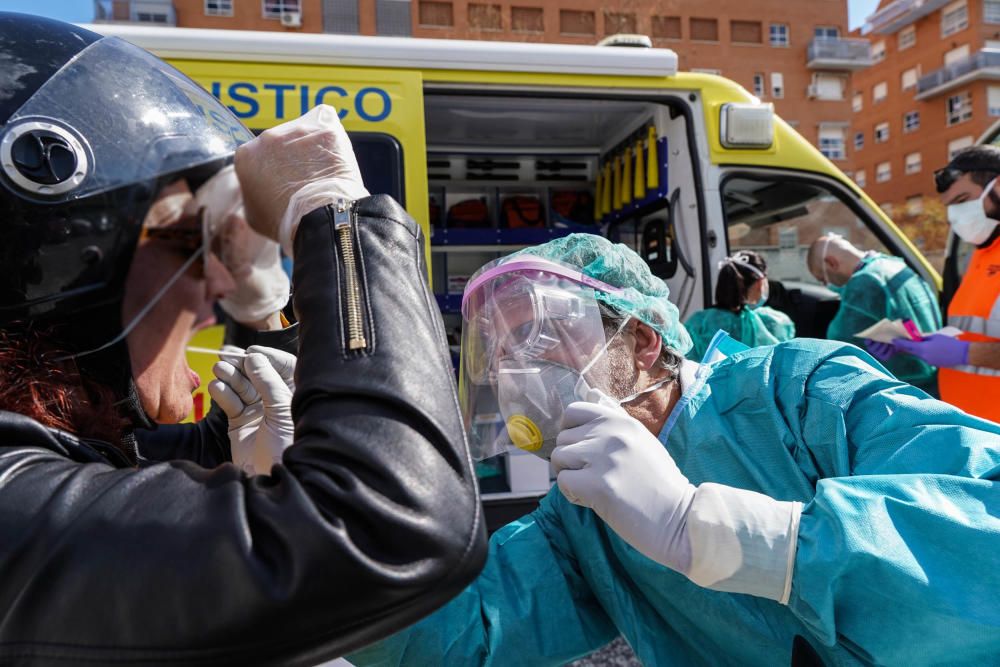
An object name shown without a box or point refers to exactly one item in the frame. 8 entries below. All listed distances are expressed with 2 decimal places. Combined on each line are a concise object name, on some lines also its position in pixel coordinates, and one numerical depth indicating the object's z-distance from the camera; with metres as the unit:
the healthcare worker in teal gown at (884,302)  3.85
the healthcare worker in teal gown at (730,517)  1.00
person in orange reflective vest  3.24
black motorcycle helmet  0.94
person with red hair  0.71
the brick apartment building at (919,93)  39.72
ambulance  3.02
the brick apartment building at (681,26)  34.09
